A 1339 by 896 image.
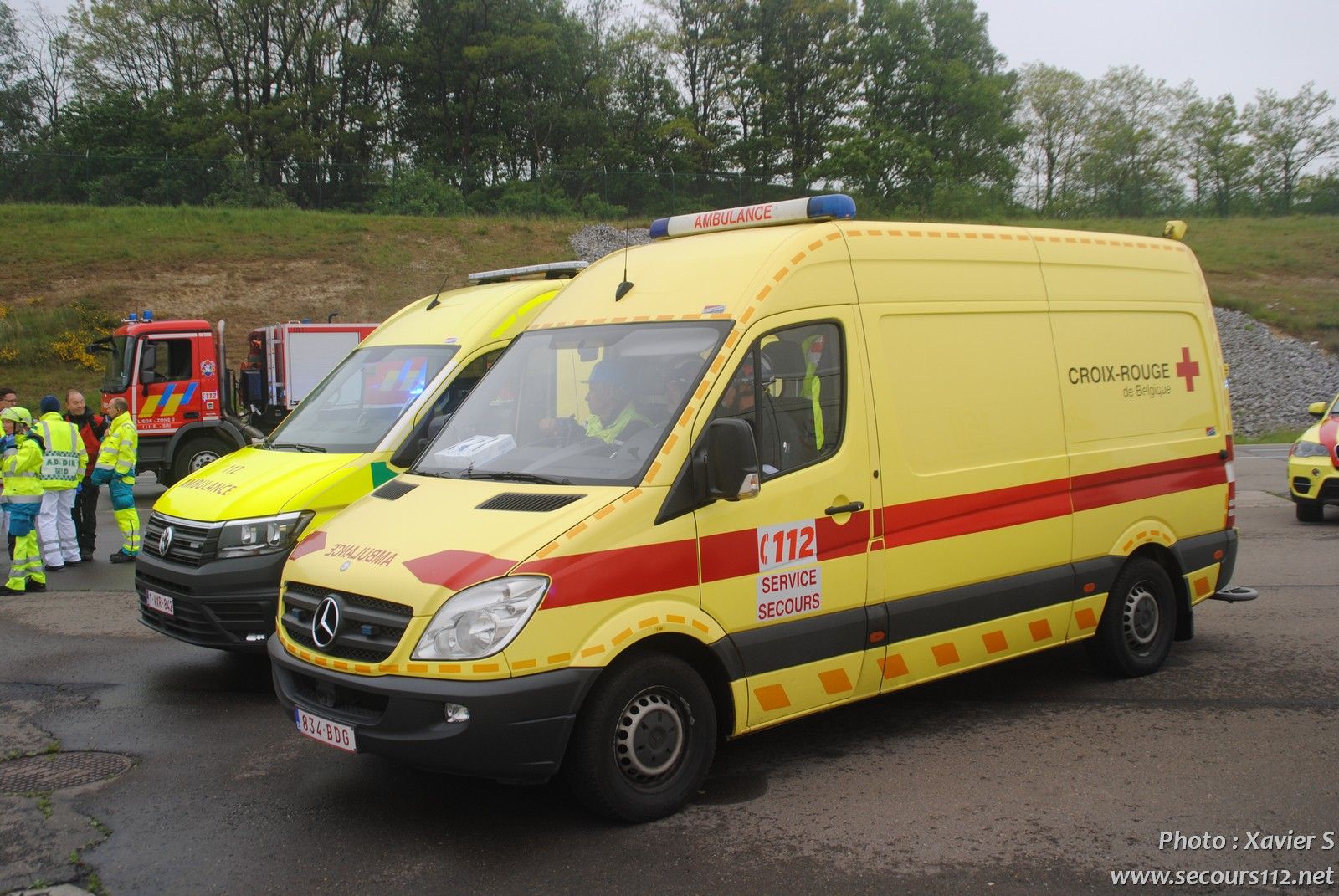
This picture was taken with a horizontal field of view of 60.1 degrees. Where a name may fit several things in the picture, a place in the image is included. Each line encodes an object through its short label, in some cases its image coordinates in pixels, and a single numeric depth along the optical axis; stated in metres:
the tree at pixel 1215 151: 68.25
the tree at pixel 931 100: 58.53
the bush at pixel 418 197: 43.69
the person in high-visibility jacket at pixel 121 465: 11.44
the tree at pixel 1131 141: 67.50
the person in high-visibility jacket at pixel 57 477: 10.95
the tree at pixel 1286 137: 66.62
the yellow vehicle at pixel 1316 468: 12.41
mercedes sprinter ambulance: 4.48
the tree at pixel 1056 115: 68.50
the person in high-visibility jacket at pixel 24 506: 10.34
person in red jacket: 12.05
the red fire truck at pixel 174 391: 17.47
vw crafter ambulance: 6.69
